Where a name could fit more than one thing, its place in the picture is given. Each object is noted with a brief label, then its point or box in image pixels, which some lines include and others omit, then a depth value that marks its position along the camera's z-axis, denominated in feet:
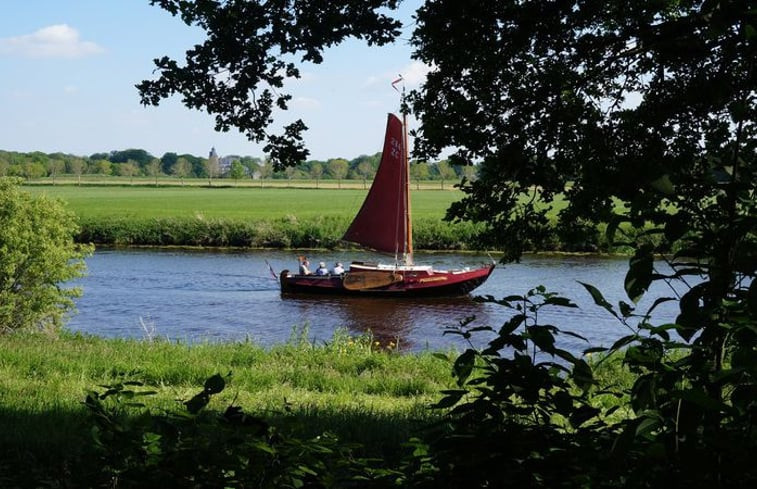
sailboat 98.99
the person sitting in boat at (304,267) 101.40
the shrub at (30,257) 59.31
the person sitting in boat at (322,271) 101.96
